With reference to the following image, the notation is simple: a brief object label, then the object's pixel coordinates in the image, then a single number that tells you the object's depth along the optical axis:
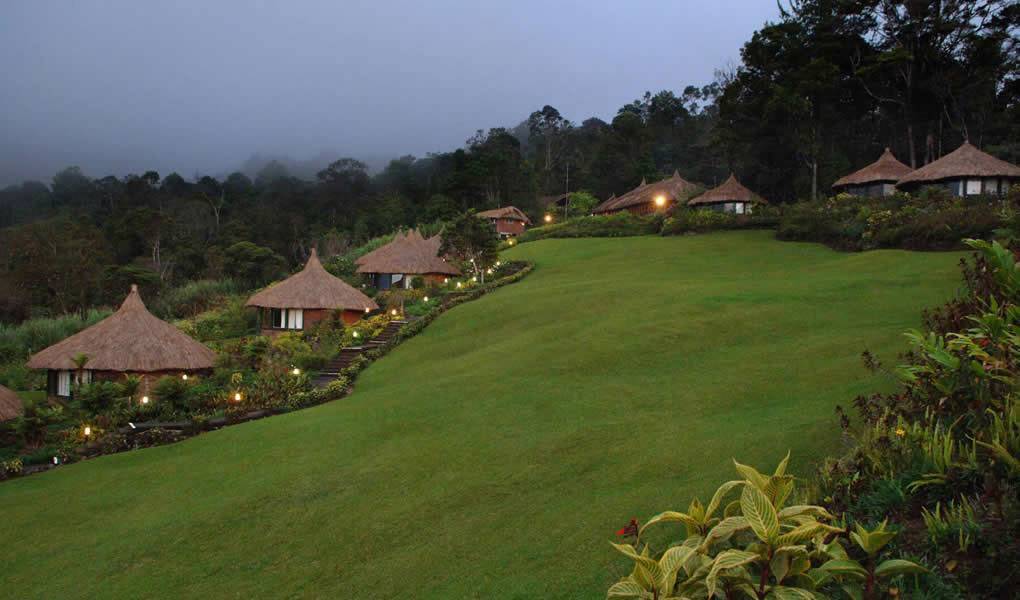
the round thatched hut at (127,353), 22.72
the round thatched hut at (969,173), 32.62
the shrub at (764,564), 3.35
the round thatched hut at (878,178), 38.25
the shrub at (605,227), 43.44
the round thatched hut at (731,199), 44.84
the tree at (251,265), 49.62
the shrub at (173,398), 17.95
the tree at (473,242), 34.19
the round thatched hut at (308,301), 31.77
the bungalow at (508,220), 60.12
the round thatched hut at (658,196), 53.19
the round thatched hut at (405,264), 40.22
